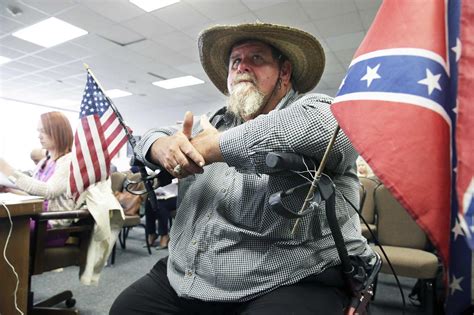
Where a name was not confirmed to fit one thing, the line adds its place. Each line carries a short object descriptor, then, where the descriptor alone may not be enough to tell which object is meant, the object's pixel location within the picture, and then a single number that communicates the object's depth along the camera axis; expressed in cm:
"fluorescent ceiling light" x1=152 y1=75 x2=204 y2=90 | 714
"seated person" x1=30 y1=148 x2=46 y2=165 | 507
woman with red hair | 184
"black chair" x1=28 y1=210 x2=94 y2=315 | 162
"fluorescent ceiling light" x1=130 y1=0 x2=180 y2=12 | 389
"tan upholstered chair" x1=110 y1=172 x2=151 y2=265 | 335
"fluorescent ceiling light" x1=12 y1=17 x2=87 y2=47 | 459
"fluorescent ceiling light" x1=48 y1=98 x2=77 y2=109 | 959
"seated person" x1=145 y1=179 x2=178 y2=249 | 394
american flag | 156
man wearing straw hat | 72
